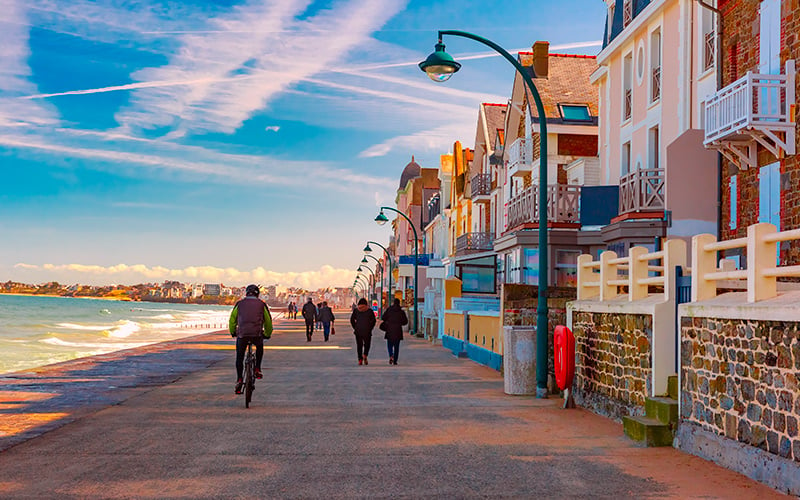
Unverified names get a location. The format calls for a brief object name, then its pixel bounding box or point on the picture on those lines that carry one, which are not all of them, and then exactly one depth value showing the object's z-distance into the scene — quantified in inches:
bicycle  461.1
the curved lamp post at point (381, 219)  1585.6
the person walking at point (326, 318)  1330.8
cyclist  485.7
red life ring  472.1
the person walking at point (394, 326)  820.0
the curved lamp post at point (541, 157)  528.7
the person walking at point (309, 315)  1369.3
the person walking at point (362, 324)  817.5
